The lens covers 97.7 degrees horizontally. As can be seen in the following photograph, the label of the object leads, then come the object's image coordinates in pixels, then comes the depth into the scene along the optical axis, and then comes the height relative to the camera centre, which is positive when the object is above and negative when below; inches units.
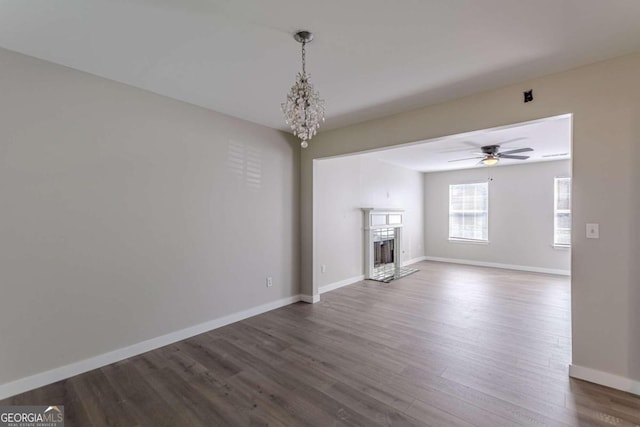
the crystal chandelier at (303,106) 75.0 +28.8
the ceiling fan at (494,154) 194.1 +40.4
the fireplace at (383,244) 230.6 -29.7
